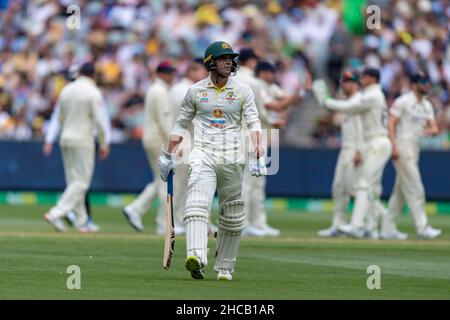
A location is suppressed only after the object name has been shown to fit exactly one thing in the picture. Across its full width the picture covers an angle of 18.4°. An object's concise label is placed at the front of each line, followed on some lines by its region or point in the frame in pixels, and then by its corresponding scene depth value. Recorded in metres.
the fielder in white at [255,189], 22.28
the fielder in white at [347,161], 22.69
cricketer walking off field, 13.92
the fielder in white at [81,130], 22.61
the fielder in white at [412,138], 22.08
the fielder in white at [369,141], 22.08
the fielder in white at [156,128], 22.77
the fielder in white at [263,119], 22.27
